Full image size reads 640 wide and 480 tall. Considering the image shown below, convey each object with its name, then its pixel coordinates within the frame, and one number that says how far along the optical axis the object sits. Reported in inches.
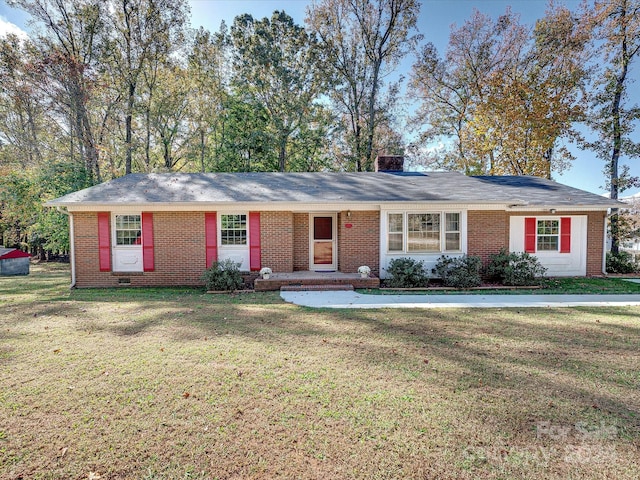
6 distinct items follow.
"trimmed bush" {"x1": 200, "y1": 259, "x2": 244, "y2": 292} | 360.2
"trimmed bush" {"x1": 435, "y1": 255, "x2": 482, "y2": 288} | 370.3
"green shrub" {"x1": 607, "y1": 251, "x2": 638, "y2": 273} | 461.1
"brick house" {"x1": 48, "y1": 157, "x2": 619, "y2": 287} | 387.2
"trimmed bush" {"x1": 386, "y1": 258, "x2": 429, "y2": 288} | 369.1
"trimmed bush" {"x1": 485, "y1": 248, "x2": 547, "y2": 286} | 381.7
